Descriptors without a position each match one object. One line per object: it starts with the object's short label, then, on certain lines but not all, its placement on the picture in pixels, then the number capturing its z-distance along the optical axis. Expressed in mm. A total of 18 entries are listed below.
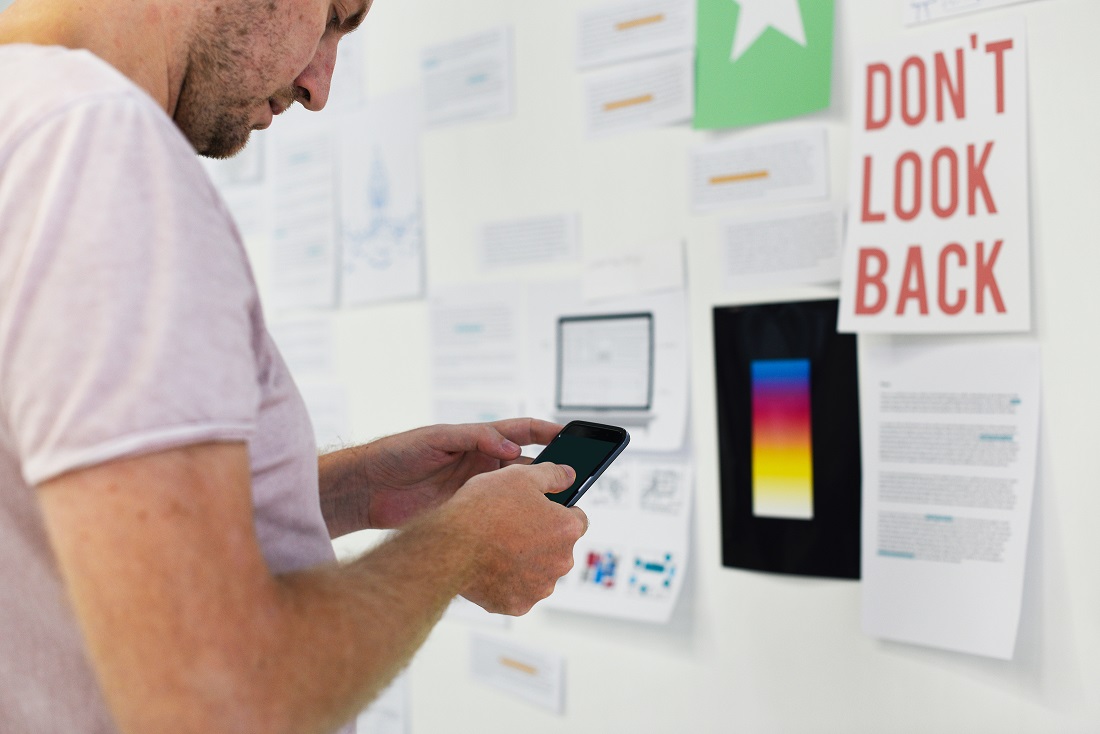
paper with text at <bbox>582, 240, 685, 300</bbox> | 1011
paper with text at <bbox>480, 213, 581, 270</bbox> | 1095
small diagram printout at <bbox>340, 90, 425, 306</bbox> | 1242
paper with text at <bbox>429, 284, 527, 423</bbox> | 1152
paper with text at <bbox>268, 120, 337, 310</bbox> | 1335
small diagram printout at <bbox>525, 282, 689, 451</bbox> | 1017
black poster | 908
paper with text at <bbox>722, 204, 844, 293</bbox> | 912
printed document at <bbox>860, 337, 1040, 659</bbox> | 814
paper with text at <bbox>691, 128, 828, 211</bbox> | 918
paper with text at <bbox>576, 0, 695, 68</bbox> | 998
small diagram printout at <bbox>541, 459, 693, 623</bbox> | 1017
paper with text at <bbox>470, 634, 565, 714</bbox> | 1104
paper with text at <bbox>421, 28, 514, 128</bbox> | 1145
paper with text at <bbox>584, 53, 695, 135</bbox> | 1000
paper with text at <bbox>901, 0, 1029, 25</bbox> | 822
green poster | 909
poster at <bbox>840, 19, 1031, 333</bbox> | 810
